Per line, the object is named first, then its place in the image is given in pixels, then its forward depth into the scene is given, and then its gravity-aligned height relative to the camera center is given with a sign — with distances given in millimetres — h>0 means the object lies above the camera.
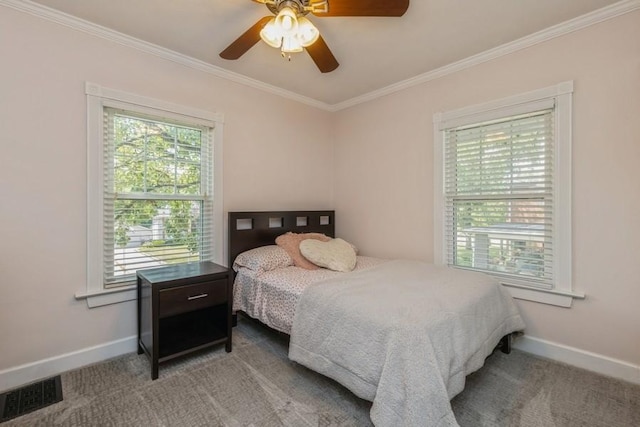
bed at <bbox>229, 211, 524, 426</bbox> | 1375 -667
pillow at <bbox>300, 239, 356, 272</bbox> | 2664 -404
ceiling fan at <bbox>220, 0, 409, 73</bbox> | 1580 +1087
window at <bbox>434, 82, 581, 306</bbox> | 2246 +167
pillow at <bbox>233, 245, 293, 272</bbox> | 2650 -438
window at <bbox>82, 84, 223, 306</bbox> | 2230 +192
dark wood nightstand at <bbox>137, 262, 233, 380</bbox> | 2047 -709
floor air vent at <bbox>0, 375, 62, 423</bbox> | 1703 -1134
